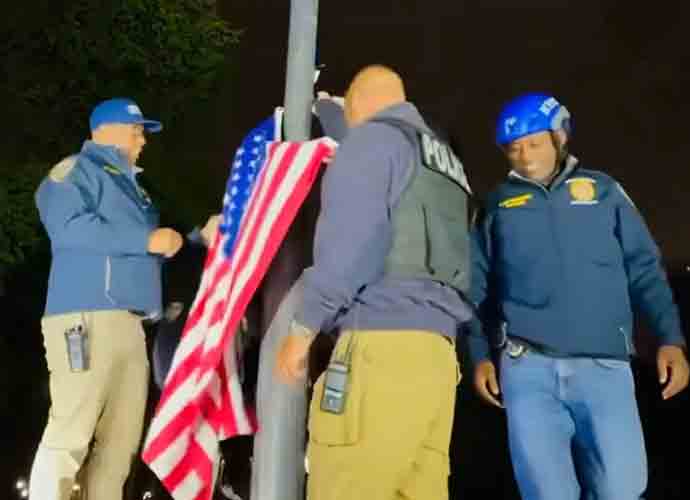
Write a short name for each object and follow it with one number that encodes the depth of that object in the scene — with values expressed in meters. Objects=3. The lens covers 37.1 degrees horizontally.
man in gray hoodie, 3.29
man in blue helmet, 4.10
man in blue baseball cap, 4.30
